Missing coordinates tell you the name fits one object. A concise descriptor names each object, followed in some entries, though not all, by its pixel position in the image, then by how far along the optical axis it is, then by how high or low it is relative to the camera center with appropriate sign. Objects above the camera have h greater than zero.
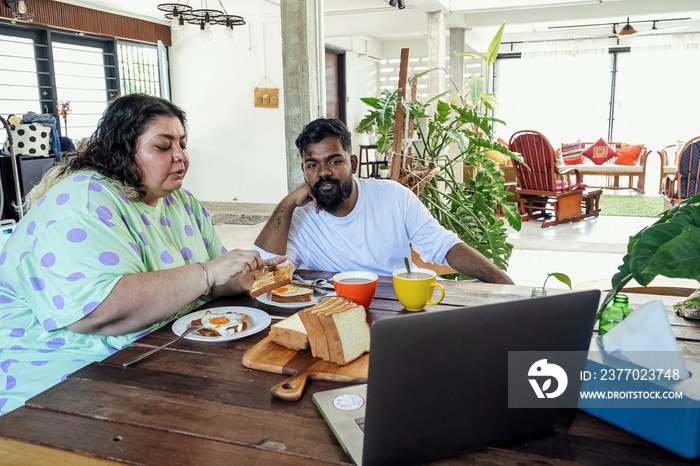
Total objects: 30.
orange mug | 1.33 -0.37
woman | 1.25 -0.29
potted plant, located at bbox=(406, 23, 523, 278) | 3.49 -0.36
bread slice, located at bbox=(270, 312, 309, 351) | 1.10 -0.40
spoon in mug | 1.37 -0.33
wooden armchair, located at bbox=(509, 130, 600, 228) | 6.88 -0.65
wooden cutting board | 0.93 -0.43
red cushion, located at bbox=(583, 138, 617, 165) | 11.02 -0.34
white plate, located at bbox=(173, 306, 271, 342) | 1.20 -0.43
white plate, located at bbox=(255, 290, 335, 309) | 1.43 -0.43
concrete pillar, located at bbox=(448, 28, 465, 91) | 8.91 +1.30
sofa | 9.95 -0.55
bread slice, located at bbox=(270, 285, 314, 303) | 1.45 -0.41
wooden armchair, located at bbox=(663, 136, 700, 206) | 6.16 -0.41
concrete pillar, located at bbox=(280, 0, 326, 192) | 3.98 +0.53
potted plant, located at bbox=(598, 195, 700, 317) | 0.69 -0.15
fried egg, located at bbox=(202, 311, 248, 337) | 1.23 -0.42
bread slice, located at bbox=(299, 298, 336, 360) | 1.05 -0.37
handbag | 5.70 +0.04
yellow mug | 1.30 -0.36
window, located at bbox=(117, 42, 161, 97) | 7.71 +1.06
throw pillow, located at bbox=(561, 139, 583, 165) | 10.94 -0.35
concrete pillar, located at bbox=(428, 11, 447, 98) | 7.24 +1.24
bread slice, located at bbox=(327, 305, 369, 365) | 1.04 -0.38
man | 2.15 -0.33
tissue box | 0.73 -0.39
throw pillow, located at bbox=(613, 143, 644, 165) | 10.38 -0.36
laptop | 0.66 -0.30
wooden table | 0.76 -0.44
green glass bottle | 1.07 -0.35
